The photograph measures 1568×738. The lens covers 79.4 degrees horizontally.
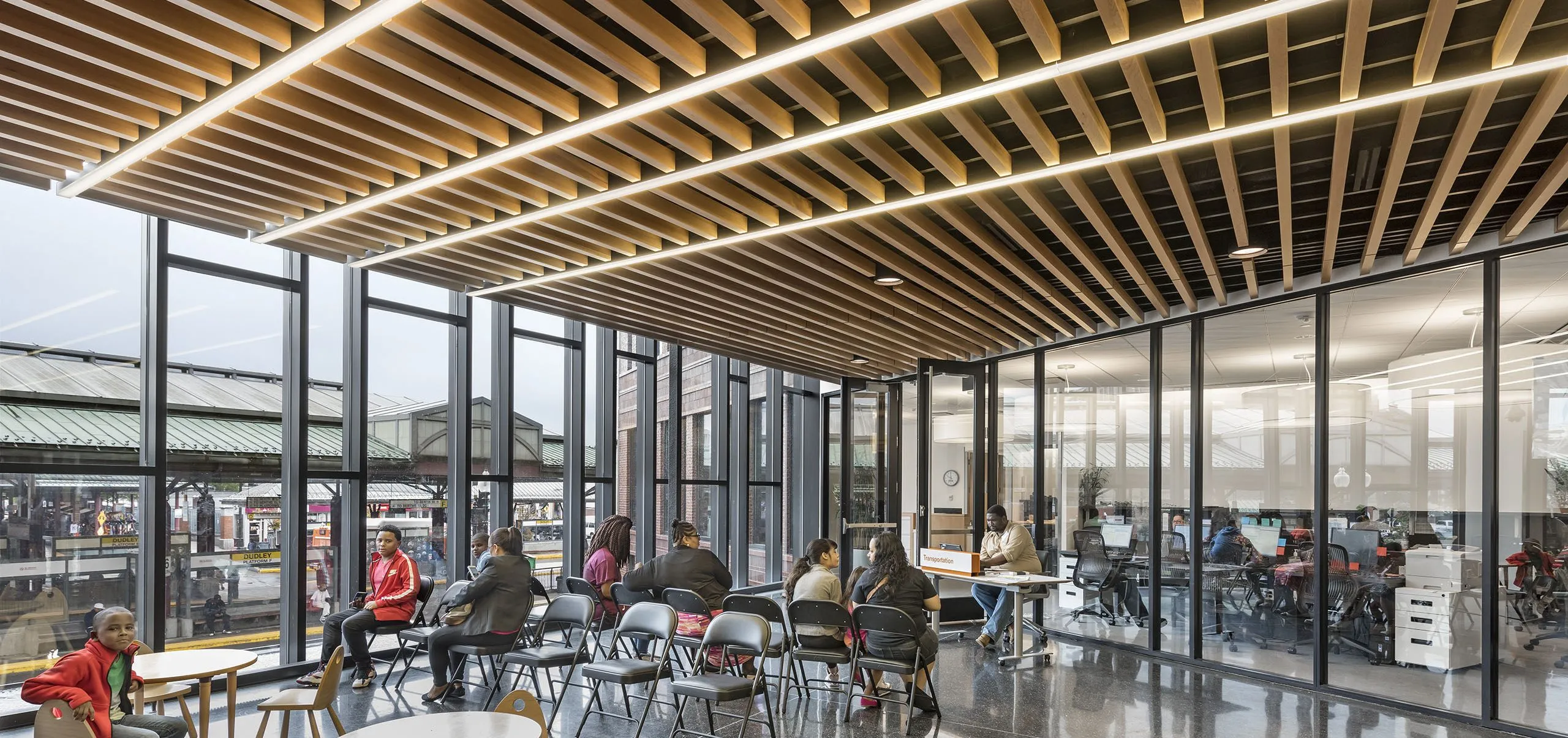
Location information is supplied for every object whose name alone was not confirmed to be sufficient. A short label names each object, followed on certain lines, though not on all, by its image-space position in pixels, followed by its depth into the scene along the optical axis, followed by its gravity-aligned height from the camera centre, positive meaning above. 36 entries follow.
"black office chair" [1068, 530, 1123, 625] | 8.98 -1.68
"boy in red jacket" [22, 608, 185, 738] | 3.96 -1.24
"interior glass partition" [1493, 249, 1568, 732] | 5.74 -0.54
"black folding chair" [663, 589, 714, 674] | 6.63 -1.46
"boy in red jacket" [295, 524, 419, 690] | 6.87 -1.56
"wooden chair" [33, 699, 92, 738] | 3.73 -1.31
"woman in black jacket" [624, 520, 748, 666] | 7.03 -1.32
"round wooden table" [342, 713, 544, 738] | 3.51 -1.25
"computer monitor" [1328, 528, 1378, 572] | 6.84 -1.06
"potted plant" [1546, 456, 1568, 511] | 5.74 -0.45
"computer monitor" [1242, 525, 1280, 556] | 7.54 -1.10
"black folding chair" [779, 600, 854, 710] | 6.07 -1.43
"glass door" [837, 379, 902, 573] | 12.66 -0.92
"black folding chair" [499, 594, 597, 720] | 5.96 -1.63
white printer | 6.22 -1.41
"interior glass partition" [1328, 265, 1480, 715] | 6.29 -0.51
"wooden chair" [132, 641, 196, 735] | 4.58 -1.50
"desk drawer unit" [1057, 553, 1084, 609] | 9.36 -1.90
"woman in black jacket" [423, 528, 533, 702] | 6.46 -1.49
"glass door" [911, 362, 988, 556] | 10.57 -0.66
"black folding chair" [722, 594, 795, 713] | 6.34 -1.44
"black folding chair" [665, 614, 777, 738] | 5.25 -1.61
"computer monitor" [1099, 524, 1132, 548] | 8.91 -1.28
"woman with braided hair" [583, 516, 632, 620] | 7.77 -1.31
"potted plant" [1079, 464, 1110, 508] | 9.20 -0.81
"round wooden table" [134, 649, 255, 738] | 4.57 -1.35
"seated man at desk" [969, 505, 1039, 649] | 8.45 -1.39
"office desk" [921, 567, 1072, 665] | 7.81 -1.58
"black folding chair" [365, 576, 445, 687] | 6.97 -1.69
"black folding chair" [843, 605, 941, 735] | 5.95 -1.46
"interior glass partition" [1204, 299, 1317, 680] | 7.34 -0.70
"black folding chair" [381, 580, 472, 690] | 6.79 -1.73
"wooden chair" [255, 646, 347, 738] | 4.50 -1.48
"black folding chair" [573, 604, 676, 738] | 5.56 -1.61
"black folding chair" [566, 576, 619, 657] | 7.36 -1.51
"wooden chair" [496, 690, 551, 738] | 3.88 -1.27
